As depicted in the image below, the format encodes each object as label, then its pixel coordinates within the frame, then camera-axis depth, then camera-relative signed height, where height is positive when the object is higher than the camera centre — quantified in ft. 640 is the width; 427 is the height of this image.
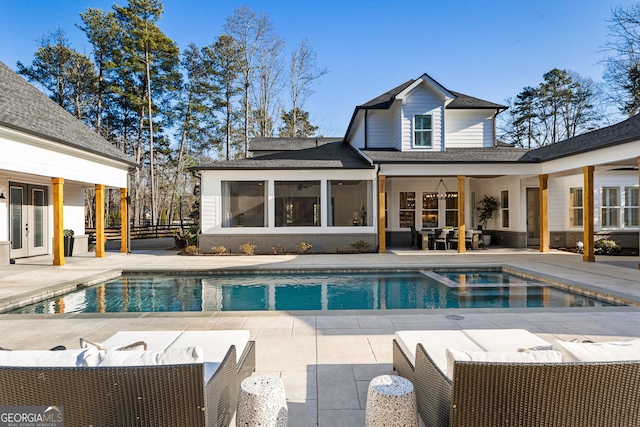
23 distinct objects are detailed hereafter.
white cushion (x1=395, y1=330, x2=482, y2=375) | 9.36 -3.63
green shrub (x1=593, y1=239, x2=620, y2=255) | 42.42 -3.99
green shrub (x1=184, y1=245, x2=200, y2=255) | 43.14 -4.09
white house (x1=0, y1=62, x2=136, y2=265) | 29.09 +4.46
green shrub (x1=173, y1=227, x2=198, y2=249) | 46.68 -2.86
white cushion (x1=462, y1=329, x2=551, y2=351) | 9.87 -3.63
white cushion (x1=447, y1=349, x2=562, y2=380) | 6.40 -2.56
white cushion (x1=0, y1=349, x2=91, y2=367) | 6.38 -2.59
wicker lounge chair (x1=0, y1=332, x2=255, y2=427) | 5.88 -2.93
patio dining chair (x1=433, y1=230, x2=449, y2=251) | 45.55 -3.17
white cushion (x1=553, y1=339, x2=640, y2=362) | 6.35 -2.47
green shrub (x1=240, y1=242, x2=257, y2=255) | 42.09 -3.88
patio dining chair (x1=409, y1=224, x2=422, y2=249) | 47.37 -3.15
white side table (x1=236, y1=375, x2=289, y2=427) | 7.20 -3.85
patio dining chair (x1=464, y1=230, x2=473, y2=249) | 45.95 -2.86
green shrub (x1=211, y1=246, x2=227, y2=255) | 42.91 -4.07
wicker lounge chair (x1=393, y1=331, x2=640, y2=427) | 5.95 -3.02
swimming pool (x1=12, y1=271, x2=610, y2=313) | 22.22 -5.48
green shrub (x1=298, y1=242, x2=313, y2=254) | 42.55 -3.73
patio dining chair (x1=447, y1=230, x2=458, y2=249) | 45.58 -2.98
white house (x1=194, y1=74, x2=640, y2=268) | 42.11 +3.68
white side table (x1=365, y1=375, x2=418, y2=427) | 7.18 -3.86
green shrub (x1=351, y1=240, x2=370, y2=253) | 42.22 -3.60
